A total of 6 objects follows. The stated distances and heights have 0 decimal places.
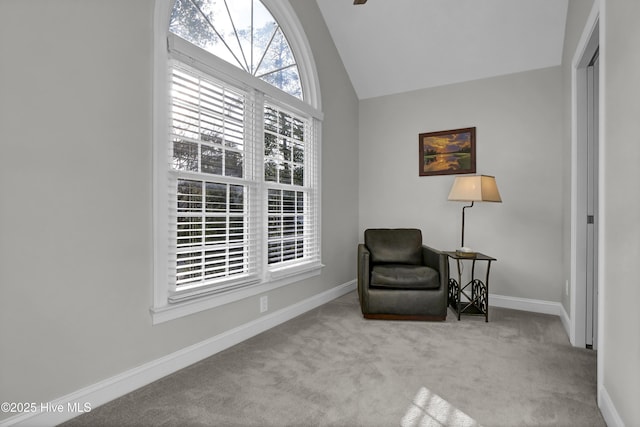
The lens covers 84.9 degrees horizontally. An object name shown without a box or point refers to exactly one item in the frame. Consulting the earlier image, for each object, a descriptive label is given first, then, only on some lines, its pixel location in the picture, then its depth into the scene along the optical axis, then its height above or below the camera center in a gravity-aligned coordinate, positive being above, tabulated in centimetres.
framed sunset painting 397 +70
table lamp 333 +21
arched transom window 243 +140
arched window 220 +44
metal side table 332 -86
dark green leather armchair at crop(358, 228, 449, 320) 322 -73
